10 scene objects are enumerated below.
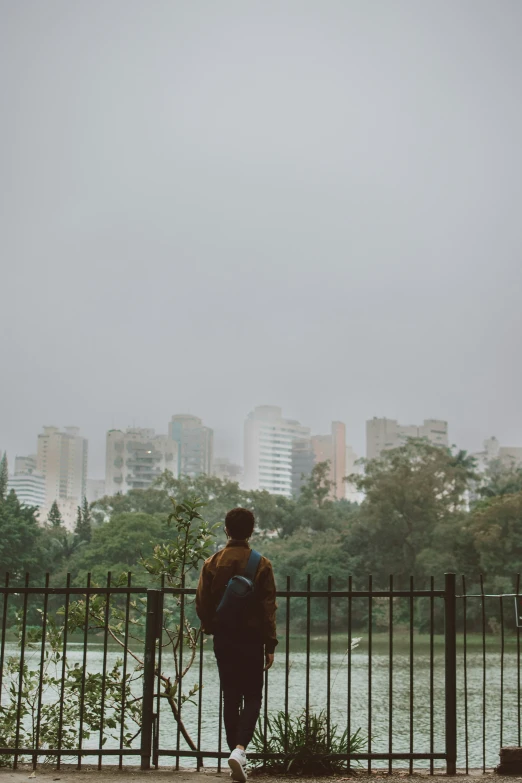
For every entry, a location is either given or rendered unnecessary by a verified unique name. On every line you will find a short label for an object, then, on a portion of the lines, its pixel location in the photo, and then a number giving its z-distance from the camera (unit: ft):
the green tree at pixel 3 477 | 264.93
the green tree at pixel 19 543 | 209.05
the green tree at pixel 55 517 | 265.54
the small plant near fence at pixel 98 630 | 23.76
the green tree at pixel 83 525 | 244.22
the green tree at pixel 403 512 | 195.11
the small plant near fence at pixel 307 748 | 19.57
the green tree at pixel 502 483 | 213.66
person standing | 17.83
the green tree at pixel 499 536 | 169.27
